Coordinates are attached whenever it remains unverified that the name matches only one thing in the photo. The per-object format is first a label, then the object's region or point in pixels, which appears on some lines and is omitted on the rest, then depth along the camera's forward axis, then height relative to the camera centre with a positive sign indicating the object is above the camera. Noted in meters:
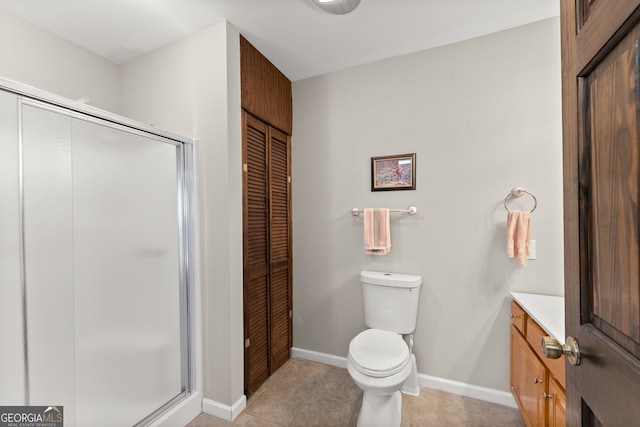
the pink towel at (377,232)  1.99 -0.15
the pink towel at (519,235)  1.64 -0.16
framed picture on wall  2.01 +0.28
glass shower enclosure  1.06 -0.23
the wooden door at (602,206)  0.45 +0.00
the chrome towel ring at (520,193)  1.71 +0.10
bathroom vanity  1.15 -0.74
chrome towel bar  1.96 +0.00
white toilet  1.43 -0.80
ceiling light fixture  1.52 +1.15
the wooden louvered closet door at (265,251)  1.89 -0.29
